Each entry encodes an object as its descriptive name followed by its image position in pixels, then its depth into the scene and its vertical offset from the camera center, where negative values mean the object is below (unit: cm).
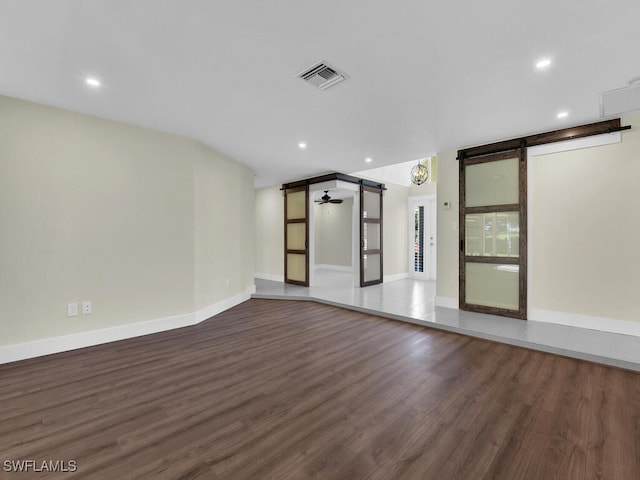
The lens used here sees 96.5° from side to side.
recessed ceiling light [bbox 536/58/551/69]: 234 +147
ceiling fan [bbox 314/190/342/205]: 789 +120
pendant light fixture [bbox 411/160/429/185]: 782 +185
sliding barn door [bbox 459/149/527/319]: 421 +10
